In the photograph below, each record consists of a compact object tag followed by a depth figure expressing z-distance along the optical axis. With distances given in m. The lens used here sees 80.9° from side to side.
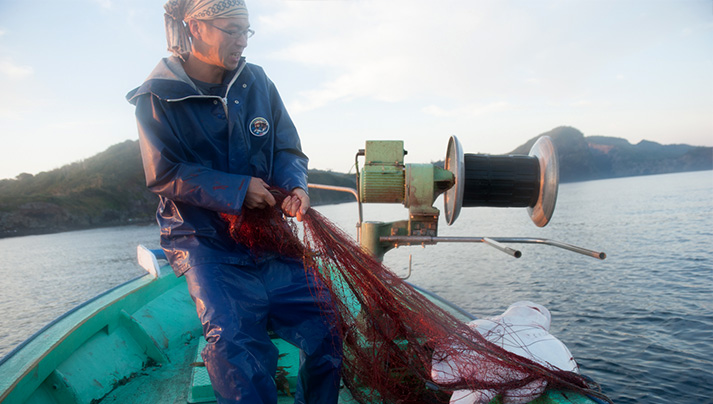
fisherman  2.09
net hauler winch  3.20
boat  2.68
